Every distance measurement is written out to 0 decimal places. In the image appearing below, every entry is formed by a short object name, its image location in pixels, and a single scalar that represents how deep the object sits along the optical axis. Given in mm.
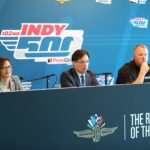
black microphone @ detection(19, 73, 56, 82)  6364
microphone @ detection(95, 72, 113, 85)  6636
